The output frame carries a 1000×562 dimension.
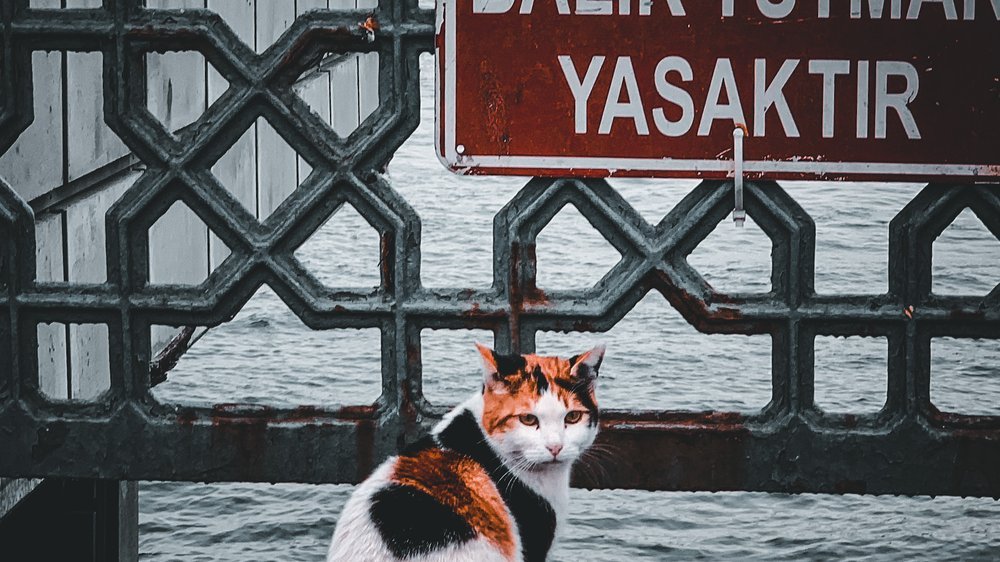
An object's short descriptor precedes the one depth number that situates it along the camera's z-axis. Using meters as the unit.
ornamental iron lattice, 3.59
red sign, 3.45
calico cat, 3.40
